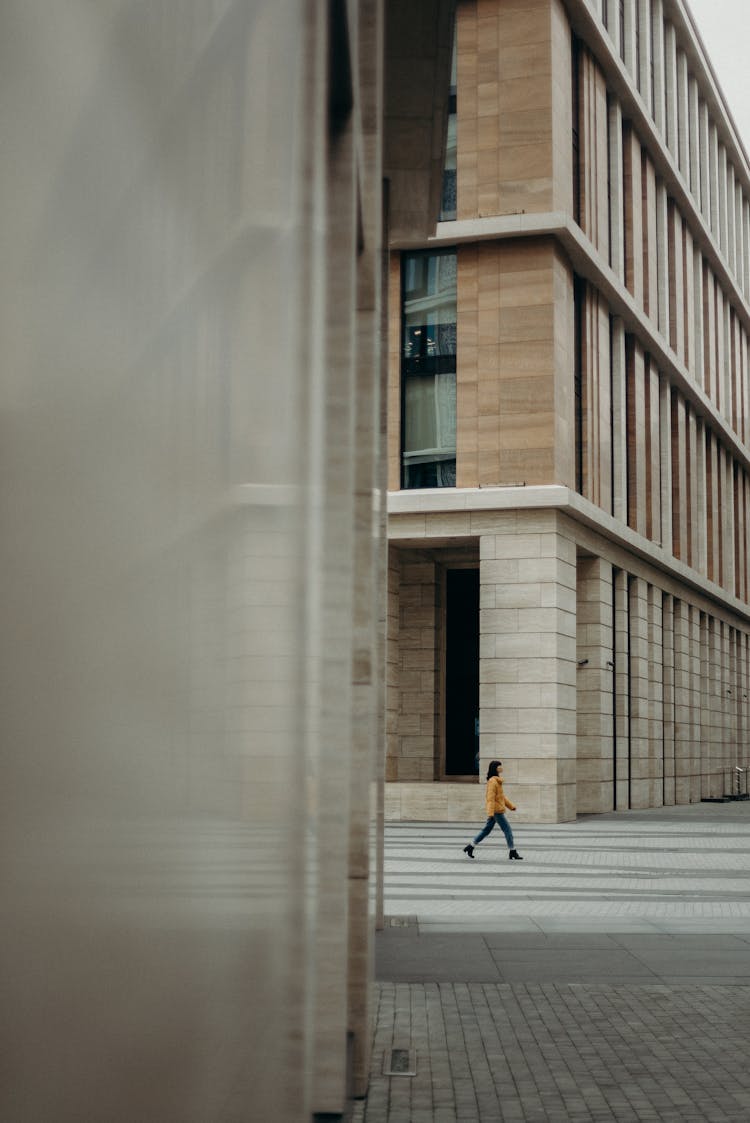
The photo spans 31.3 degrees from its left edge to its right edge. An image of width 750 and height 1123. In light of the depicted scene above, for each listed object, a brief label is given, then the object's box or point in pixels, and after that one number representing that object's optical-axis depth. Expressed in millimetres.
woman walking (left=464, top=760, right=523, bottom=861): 18922
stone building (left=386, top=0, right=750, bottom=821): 30953
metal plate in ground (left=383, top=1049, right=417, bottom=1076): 6973
